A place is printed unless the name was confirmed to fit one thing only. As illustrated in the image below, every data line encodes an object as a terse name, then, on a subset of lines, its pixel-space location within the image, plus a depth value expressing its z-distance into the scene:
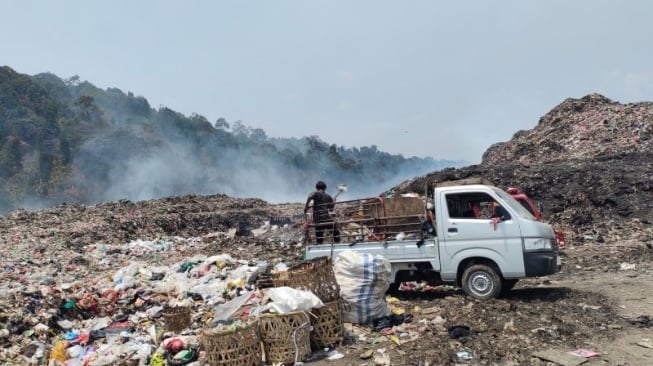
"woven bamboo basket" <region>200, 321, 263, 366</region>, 5.18
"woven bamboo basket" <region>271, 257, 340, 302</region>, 6.10
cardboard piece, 5.14
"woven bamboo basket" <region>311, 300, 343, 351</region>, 5.76
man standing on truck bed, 8.75
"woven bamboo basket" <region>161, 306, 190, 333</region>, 6.75
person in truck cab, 7.91
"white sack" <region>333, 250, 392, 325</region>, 6.50
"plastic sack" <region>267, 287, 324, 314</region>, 5.52
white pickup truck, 7.32
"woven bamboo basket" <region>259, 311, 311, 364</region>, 5.36
